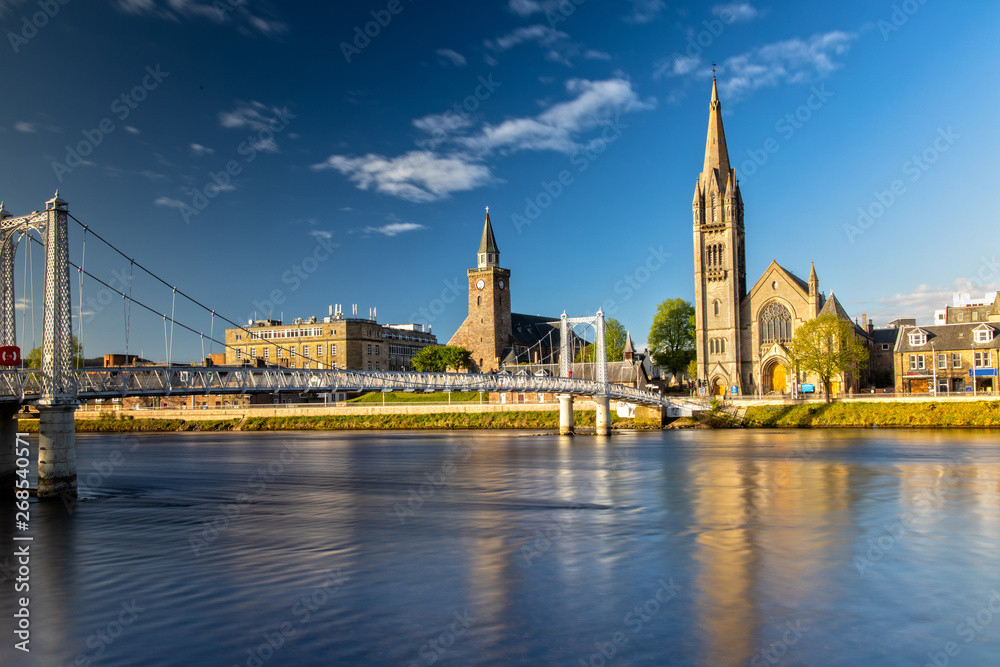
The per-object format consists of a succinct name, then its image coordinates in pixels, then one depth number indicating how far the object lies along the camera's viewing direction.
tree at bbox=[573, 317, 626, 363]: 108.00
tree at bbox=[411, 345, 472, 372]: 104.44
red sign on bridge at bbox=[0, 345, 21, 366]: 31.09
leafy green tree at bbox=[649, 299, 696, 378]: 97.75
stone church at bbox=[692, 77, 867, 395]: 80.69
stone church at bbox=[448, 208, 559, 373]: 108.19
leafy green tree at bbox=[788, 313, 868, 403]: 68.38
